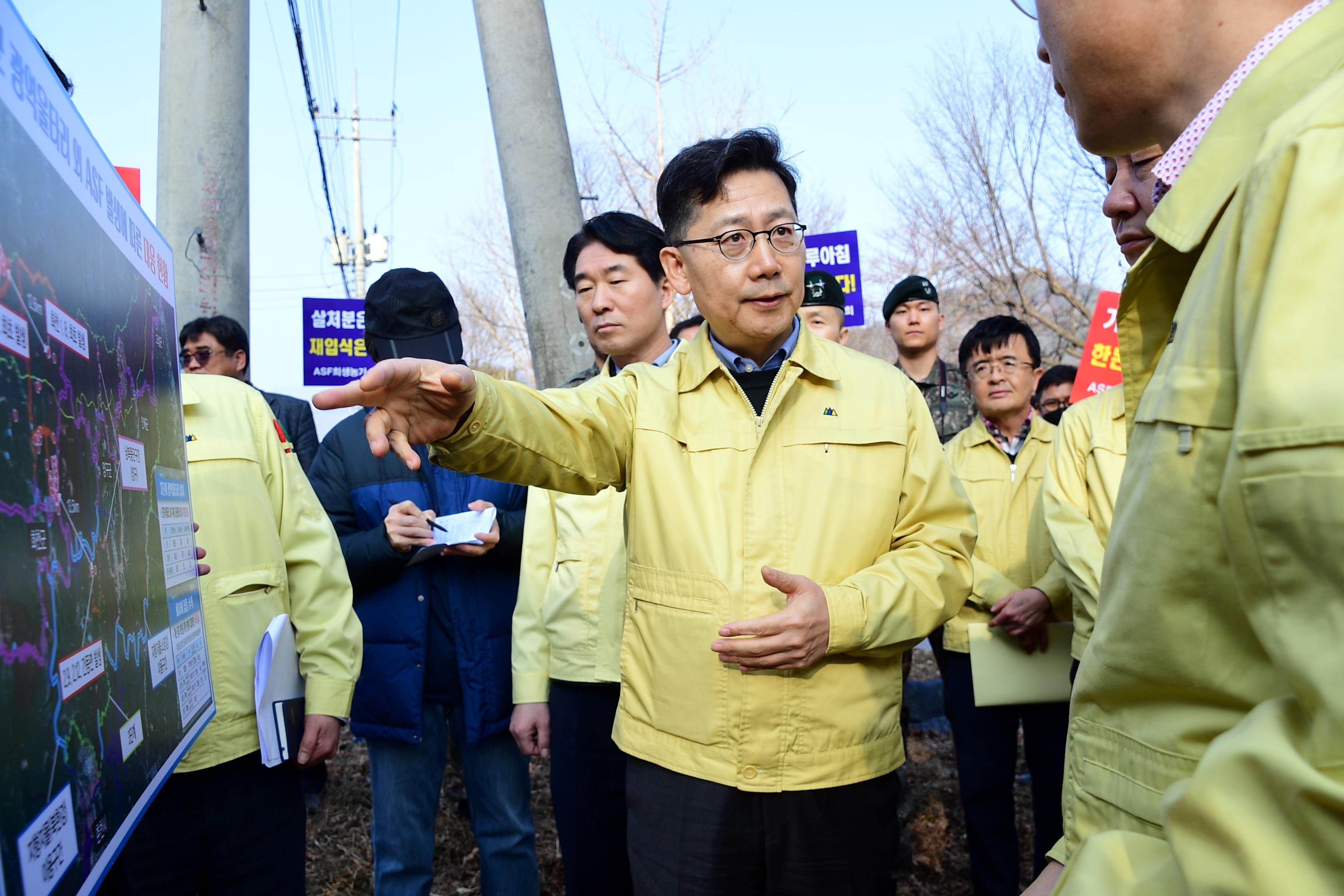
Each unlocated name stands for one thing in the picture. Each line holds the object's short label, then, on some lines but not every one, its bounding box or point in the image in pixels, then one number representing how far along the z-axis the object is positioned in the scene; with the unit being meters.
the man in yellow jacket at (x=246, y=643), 2.38
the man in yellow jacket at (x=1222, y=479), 0.68
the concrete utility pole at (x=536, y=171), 5.10
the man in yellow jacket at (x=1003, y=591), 3.55
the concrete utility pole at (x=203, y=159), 5.23
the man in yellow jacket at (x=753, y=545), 2.03
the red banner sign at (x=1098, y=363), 5.97
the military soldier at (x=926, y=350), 5.25
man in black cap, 3.27
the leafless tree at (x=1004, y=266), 14.04
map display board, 1.10
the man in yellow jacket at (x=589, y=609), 2.97
